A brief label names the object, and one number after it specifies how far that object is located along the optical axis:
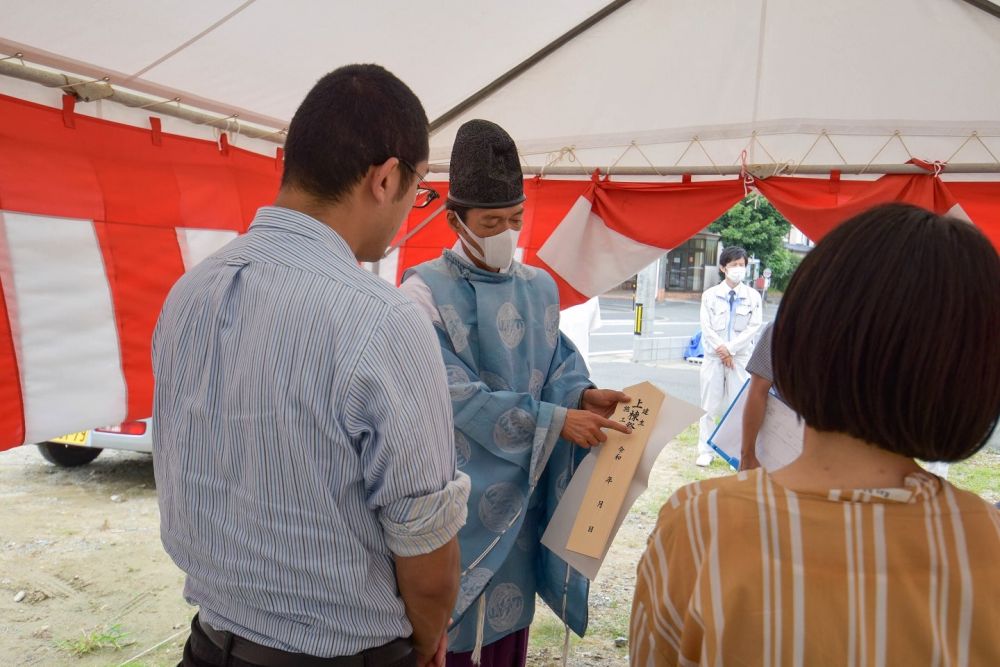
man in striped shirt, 0.88
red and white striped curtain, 1.94
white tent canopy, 2.05
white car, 4.74
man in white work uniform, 6.07
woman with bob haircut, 0.67
